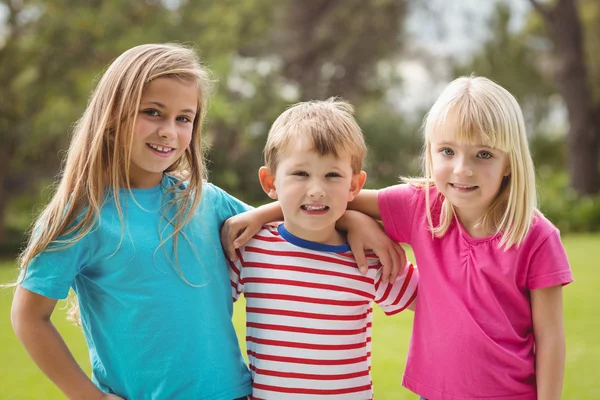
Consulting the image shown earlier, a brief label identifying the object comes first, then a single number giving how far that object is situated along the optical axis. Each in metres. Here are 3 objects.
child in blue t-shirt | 1.79
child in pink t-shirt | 1.85
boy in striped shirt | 2.01
